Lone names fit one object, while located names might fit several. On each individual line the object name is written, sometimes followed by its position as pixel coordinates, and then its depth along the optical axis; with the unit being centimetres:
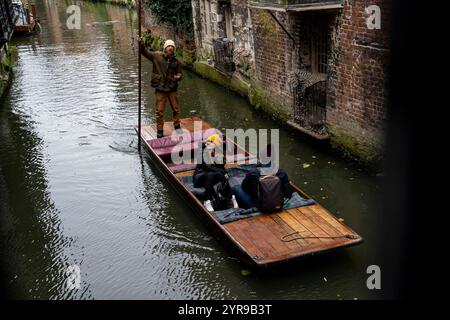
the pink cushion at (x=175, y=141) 1020
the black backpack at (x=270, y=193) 691
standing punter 1027
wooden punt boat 618
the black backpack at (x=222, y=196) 733
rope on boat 641
